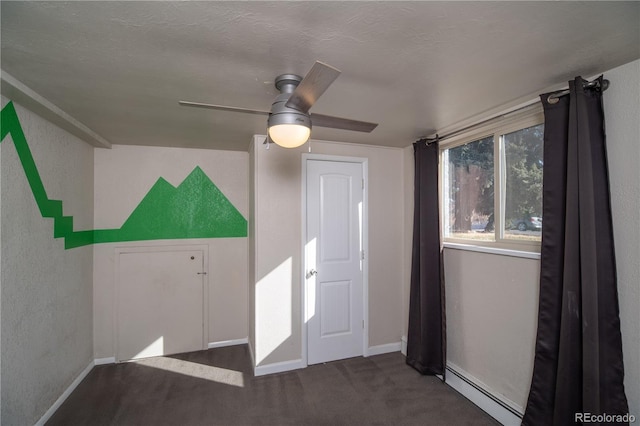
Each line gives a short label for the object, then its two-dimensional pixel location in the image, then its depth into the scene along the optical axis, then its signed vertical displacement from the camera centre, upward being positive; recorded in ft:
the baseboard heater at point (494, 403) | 6.66 -4.54
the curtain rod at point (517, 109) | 5.12 +2.41
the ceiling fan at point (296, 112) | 4.08 +1.81
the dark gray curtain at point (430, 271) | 8.69 -1.62
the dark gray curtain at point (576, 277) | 4.91 -1.11
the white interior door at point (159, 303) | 10.17 -3.02
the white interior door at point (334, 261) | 9.76 -1.47
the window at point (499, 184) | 6.60 +0.87
